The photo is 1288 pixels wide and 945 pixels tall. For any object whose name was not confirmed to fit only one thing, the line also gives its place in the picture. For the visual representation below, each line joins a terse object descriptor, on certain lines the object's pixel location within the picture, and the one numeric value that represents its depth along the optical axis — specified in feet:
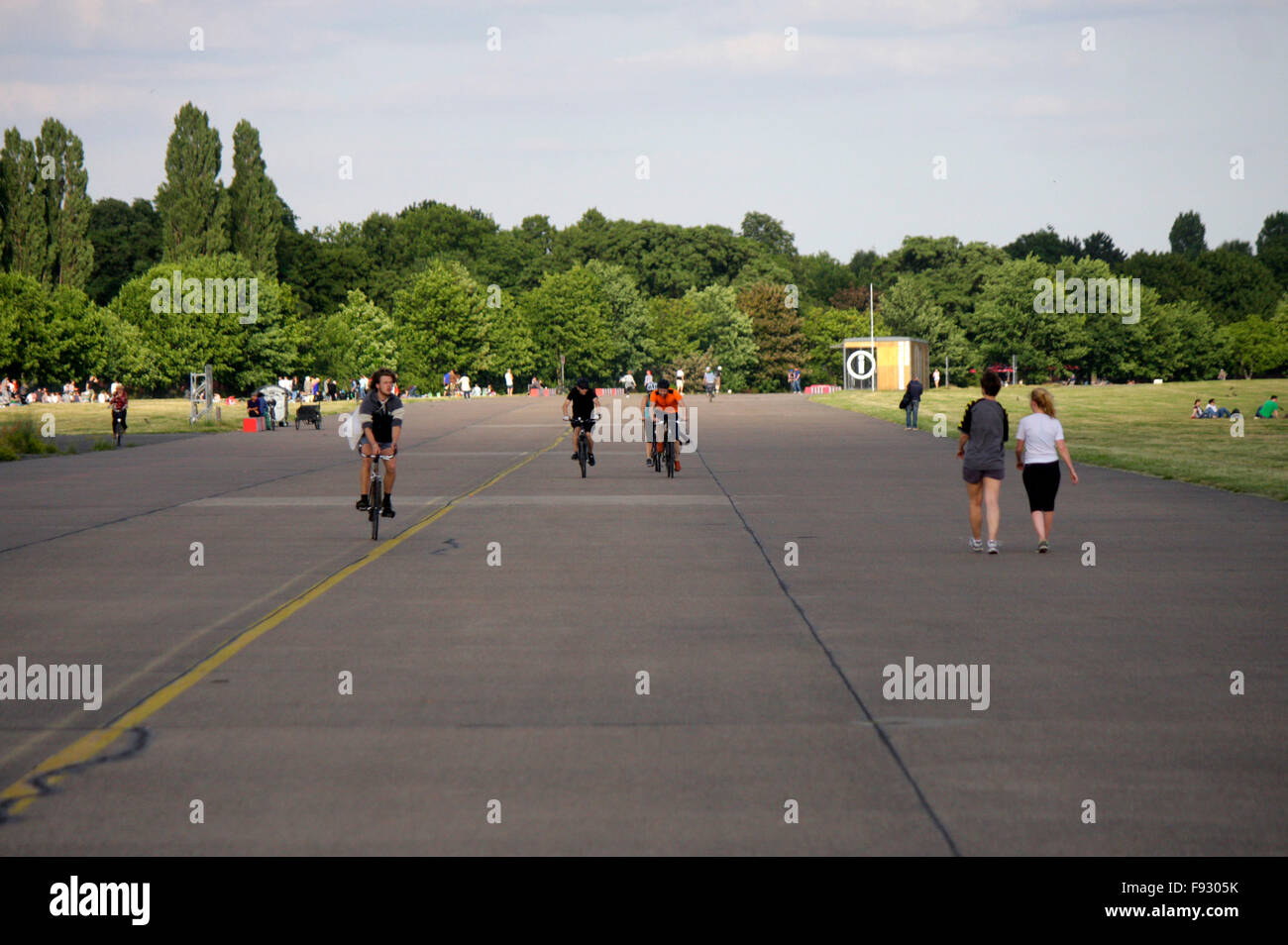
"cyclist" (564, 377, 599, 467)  93.31
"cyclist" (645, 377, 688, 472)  93.91
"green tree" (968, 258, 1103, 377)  422.00
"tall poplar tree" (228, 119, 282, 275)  339.98
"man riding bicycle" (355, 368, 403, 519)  59.82
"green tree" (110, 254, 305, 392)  305.53
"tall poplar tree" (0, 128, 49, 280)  310.45
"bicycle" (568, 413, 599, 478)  94.53
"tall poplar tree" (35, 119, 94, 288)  316.60
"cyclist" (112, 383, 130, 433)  140.13
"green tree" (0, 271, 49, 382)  280.31
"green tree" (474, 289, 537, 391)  403.13
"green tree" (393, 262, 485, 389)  388.16
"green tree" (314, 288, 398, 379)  355.36
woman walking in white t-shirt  51.98
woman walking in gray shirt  51.98
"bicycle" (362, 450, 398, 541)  58.29
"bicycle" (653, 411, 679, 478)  93.35
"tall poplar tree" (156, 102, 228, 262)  324.60
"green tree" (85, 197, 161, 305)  378.32
